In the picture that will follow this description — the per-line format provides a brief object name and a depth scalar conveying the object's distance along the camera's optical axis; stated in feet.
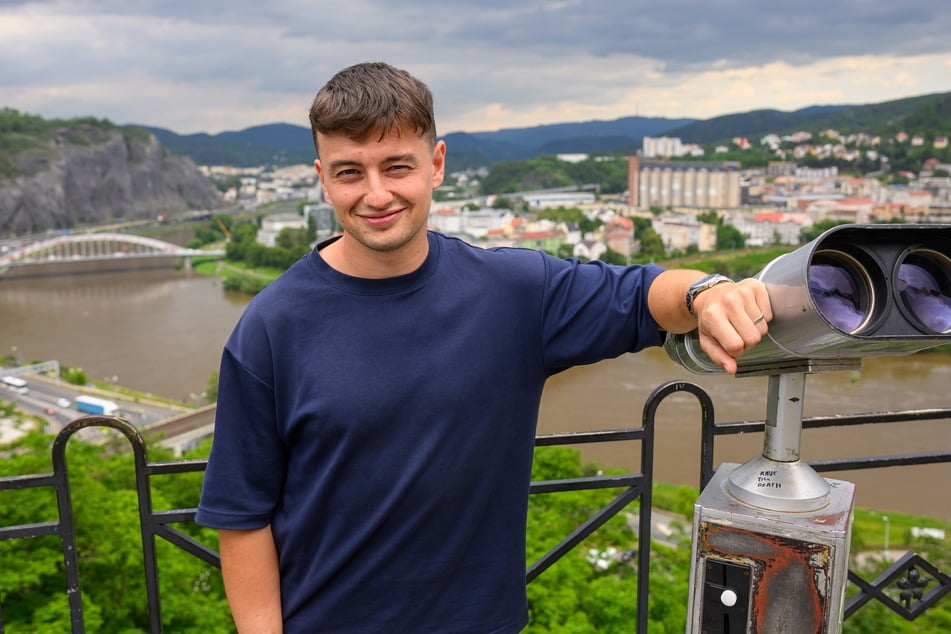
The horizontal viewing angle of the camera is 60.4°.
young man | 2.92
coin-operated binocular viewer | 2.33
